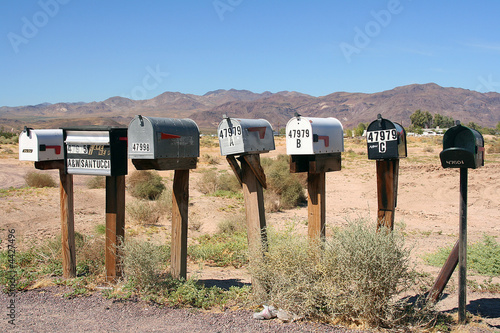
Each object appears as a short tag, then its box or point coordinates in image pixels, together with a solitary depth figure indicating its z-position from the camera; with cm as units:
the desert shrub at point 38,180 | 1540
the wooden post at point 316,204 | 482
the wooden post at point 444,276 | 433
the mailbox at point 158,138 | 468
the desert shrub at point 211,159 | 2820
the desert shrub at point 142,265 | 485
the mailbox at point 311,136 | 462
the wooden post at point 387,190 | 468
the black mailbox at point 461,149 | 404
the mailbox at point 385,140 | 457
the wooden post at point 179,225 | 520
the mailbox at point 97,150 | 498
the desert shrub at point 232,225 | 934
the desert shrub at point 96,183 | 1633
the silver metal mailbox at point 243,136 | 466
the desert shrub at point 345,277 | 394
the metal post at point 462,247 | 422
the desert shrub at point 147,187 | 1387
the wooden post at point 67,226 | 551
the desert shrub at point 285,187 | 1334
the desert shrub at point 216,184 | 1546
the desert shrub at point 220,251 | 705
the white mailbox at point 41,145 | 556
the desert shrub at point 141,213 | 999
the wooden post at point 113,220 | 517
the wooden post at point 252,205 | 485
